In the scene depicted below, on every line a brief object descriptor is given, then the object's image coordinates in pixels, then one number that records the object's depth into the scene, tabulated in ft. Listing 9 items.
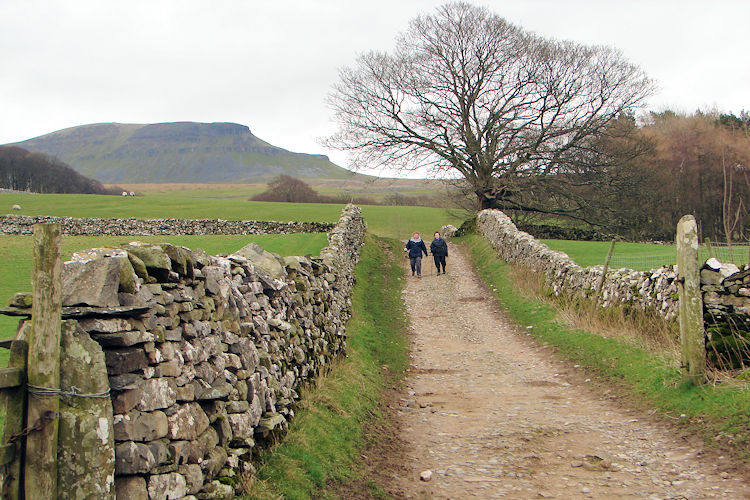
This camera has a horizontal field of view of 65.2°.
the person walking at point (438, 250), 72.84
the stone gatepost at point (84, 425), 12.21
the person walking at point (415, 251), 72.28
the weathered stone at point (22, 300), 12.87
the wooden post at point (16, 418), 11.50
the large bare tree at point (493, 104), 103.19
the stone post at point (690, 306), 27.17
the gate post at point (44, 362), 11.76
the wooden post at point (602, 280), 43.62
